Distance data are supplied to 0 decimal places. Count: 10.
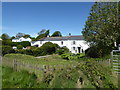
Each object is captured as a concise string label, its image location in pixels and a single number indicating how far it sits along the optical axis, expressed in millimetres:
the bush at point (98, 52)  15573
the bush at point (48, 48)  27456
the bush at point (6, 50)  23200
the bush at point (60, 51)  27580
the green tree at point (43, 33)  69975
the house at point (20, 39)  60419
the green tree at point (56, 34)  72312
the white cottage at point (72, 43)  33812
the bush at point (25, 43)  43562
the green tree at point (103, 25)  14337
